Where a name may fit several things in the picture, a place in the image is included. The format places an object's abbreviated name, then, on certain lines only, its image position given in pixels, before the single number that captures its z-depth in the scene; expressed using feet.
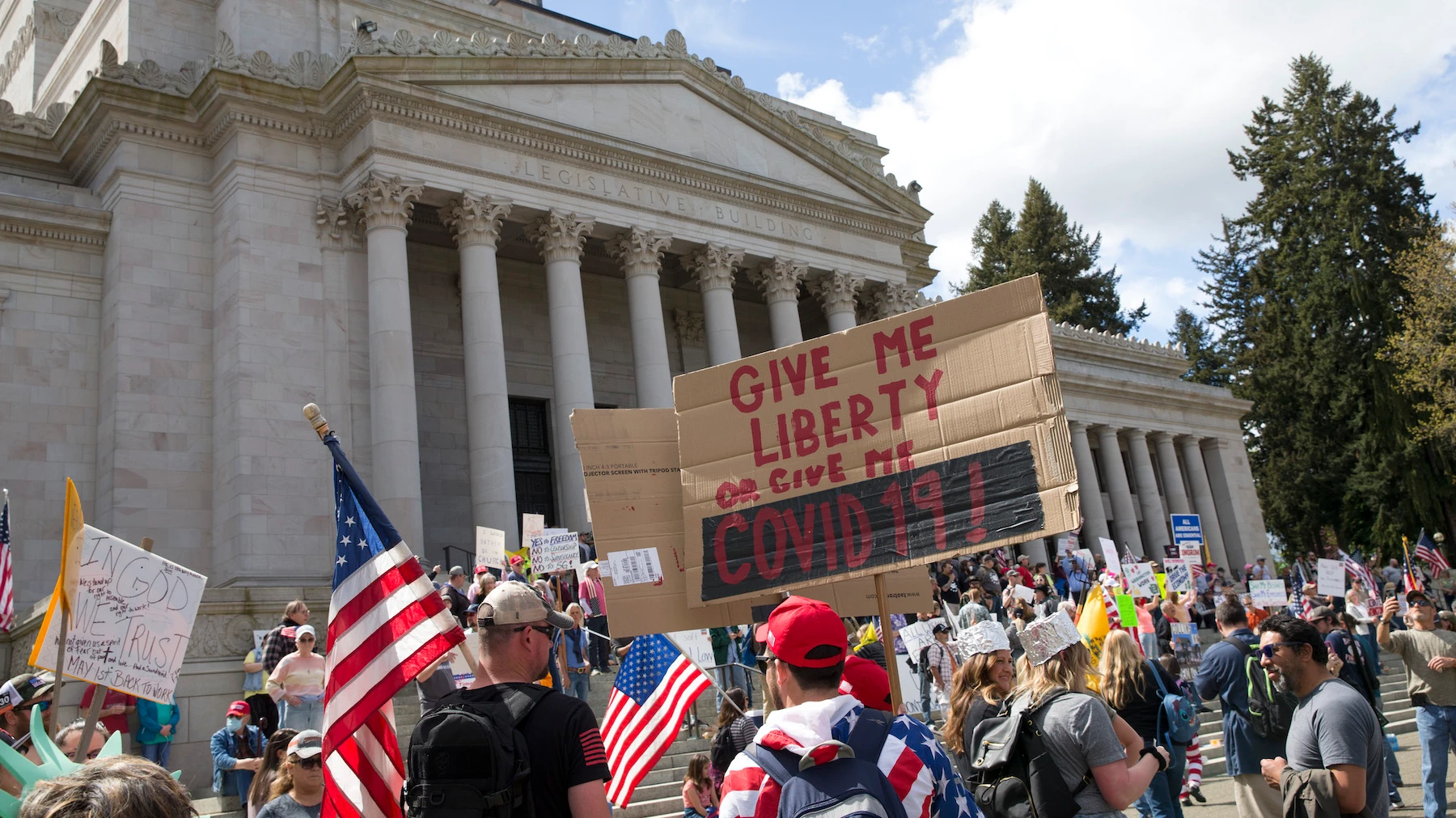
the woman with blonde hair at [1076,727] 16.02
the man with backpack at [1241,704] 24.09
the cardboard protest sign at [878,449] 19.53
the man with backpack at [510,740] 12.29
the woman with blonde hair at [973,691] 19.79
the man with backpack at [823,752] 11.00
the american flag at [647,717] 24.52
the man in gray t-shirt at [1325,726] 16.93
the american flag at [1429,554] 92.07
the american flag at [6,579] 54.54
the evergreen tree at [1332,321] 153.28
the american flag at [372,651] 15.17
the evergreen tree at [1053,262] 221.46
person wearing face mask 32.86
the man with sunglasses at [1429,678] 30.91
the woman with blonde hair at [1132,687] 23.75
